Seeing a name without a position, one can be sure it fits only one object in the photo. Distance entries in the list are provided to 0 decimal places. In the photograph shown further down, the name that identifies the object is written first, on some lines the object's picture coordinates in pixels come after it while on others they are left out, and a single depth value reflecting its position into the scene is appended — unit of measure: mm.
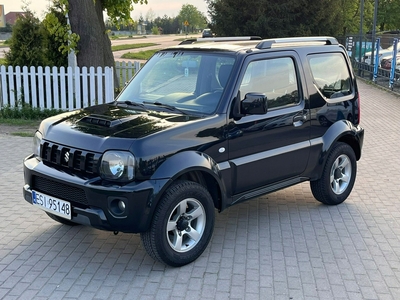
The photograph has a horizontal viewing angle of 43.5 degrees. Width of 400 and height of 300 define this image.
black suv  4156
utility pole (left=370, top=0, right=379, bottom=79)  22359
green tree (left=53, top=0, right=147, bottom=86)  11984
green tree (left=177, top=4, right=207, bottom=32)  109375
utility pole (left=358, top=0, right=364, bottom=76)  24928
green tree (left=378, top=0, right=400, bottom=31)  43156
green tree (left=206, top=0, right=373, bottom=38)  25625
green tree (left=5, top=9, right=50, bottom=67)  12273
